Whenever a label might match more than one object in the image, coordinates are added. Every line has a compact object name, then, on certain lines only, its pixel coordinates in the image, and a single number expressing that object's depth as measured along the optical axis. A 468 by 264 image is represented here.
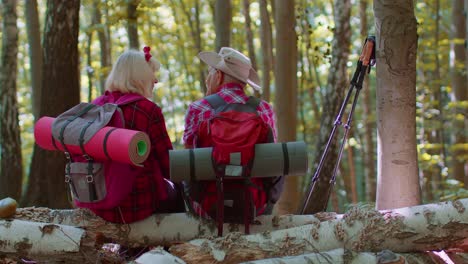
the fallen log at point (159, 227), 4.58
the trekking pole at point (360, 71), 4.81
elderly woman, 4.56
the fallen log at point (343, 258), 3.85
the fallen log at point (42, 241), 4.34
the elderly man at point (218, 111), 4.46
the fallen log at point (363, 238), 3.96
